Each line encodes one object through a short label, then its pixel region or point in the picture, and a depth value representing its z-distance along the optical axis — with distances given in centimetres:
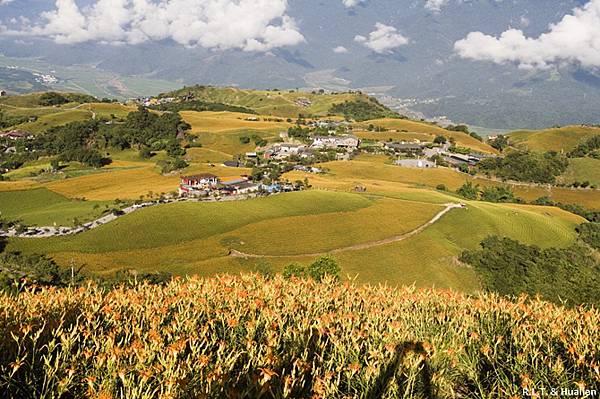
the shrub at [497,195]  10316
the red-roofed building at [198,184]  7869
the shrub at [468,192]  10168
